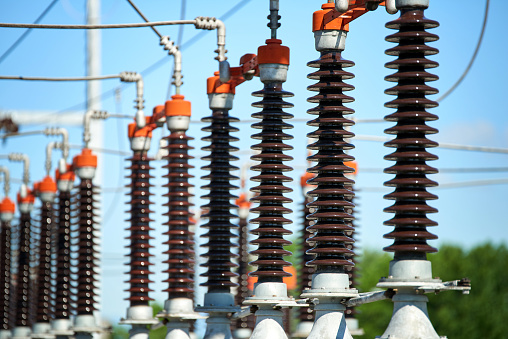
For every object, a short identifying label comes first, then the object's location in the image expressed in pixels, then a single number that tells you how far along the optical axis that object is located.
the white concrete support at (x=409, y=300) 9.25
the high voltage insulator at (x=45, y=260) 25.55
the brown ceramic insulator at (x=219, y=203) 15.50
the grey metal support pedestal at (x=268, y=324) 12.34
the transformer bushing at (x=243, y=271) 25.44
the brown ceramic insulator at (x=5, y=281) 30.82
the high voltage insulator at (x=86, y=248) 21.14
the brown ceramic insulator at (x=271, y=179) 13.09
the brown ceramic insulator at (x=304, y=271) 19.32
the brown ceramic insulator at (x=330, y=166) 11.27
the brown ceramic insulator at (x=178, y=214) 17.17
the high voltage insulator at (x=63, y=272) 22.77
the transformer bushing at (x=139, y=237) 18.84
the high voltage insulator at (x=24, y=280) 28.28
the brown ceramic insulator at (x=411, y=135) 9.70
